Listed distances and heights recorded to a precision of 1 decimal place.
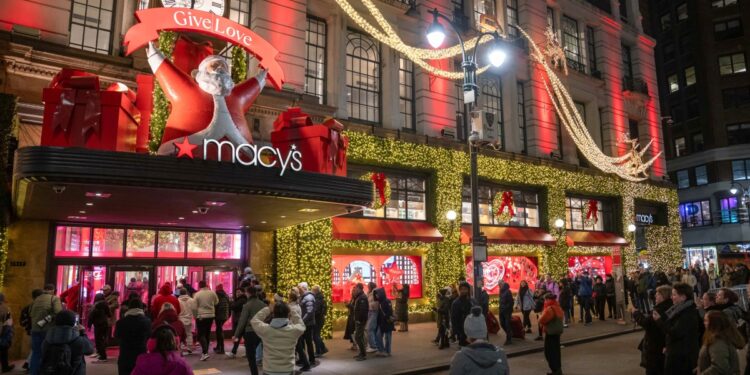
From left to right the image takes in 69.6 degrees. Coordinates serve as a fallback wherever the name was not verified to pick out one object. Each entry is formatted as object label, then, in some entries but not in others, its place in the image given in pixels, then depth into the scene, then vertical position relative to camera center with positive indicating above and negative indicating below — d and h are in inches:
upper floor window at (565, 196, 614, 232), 1157.1 +111.9
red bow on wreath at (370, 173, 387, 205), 796.0 +123.5
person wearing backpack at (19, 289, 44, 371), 471.8 -41.9
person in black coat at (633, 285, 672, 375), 306.5 -42.5
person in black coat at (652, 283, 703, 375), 282.7 -38.3
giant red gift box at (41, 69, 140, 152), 424.5 +126.5
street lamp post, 516.1 +174.3
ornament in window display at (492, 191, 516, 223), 981.2 +111.0
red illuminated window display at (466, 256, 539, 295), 971.3 -8.4
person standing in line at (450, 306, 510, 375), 190.4 -32.3
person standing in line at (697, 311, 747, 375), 236.4 -36.5
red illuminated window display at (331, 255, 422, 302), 784.9 -6.5
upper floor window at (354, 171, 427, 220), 849.5 +109.9
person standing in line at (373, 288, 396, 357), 538.0 -53.1
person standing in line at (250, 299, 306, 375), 277.0 -36.6
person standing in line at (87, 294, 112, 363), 508.4 -48.3
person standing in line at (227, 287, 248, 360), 517.3 -35.3
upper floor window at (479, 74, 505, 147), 1043.3 +328.4
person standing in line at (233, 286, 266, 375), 414.6 -44.7
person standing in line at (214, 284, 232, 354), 563.2 -45.9
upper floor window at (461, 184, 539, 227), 955.3 +112.9
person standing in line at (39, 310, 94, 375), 257.4 -36.5
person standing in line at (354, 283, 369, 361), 525.7 -47.5
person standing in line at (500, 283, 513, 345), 616.4 -49.4
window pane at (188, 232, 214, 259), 684.1 +32.3
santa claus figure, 519.1 +171.7
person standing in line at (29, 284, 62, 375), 423.6 -33.4
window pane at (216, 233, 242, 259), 701.3 +31.4
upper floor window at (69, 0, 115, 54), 634.8 +291.4
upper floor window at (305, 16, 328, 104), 807.3 +315.7
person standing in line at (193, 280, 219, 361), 542.3 -41.0
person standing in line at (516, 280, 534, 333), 691.4 -44.1
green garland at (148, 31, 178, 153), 565.9 +161.0
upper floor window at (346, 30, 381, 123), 855.1 +305.3
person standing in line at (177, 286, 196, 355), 560.7 -45.1
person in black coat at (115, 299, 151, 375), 315.9 -37.6
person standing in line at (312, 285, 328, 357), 534.6 -53.2
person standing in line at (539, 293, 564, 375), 428.5 -50.5
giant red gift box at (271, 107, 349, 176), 553.9 +134.1
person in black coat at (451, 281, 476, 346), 558.9 -44.3
